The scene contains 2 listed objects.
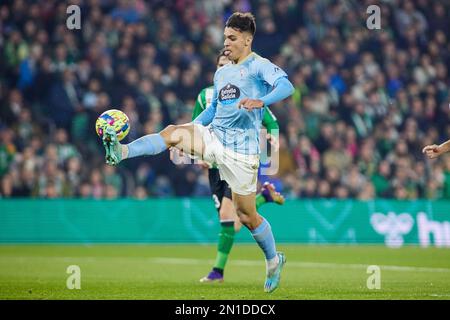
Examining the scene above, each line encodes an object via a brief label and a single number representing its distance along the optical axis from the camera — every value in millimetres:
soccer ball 17250
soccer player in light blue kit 18422
